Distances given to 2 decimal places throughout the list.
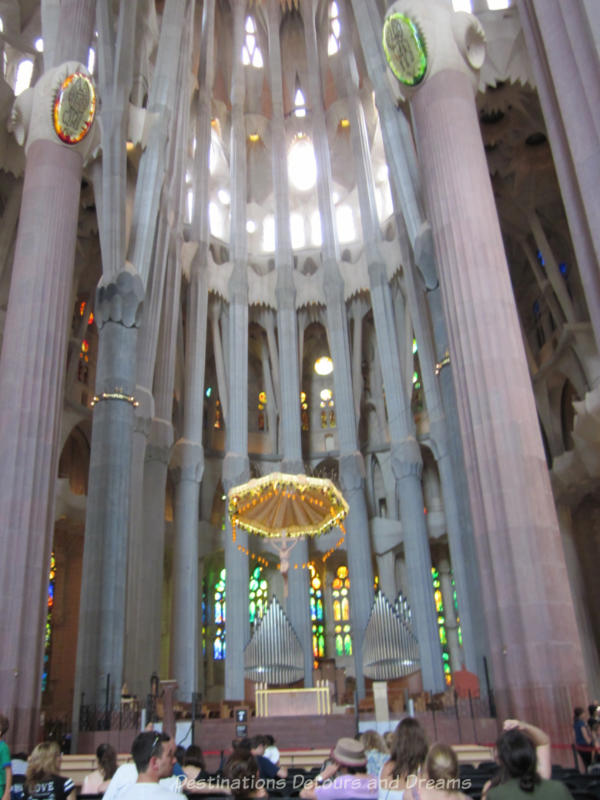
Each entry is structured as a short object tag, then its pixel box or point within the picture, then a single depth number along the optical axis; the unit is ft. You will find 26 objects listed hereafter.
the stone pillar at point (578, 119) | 30.63
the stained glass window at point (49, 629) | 74.54
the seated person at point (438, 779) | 8.87
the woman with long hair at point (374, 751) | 13.32
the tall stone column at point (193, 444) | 71.10
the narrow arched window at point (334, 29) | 103.50
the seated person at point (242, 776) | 10.61
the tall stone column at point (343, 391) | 76.43
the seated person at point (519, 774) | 8.58
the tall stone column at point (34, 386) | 35.76
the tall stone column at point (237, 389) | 73.51
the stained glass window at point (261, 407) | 100.07
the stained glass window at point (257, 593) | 92.12
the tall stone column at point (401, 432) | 72.23
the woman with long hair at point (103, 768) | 14.94
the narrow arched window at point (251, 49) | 107.34
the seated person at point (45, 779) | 12.08
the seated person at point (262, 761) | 16.37
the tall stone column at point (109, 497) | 49.01
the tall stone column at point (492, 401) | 35.47
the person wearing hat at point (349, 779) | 11.13
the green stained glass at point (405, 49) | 50.55
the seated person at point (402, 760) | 10.32
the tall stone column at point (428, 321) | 58.95
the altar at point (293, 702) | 45.83
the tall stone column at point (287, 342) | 76.38
